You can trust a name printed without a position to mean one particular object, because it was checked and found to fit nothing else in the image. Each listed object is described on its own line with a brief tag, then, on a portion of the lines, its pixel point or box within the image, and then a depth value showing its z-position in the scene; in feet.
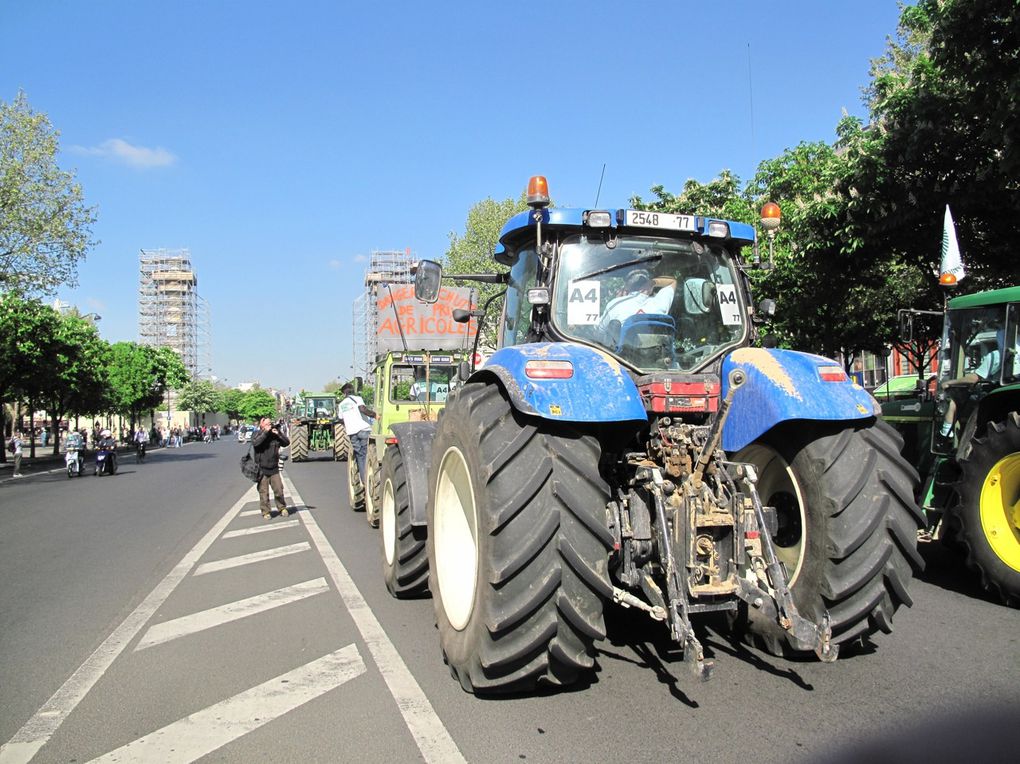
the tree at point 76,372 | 98.35
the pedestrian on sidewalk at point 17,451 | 83.22
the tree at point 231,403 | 456.45
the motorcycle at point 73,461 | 79.51
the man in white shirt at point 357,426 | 38.55
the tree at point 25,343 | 86.38
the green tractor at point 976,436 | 19.22
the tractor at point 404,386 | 39.60
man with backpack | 39.09
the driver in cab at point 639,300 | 15.15
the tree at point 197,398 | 357.20
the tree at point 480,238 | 123.03
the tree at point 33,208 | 80.94
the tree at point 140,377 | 172.65
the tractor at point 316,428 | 86.32
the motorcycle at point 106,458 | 79.76
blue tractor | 11.69
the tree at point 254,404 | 418.57
